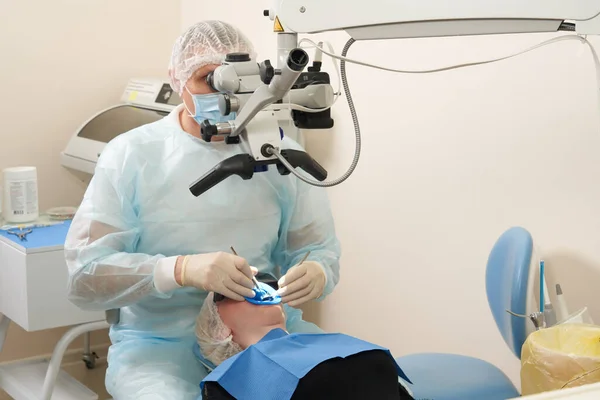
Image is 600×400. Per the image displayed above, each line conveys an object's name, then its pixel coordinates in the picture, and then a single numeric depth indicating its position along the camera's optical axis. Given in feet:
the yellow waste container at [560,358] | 4.37
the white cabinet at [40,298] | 7.54
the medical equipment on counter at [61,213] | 8.71
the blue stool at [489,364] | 5.24
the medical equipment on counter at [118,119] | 8.88
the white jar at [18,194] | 8.29
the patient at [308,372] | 4.13
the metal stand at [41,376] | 7.71
